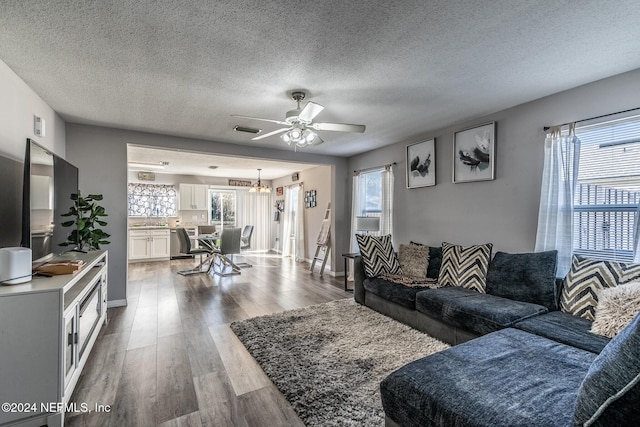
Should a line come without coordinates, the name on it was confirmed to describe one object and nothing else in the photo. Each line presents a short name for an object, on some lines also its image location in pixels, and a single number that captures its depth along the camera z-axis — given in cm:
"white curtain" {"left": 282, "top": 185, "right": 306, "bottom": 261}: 753
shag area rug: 180
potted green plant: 299
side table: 456
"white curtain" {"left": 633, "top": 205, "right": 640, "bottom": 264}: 225
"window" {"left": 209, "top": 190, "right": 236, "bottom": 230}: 895
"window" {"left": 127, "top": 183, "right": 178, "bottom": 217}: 763
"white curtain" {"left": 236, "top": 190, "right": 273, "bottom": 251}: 930
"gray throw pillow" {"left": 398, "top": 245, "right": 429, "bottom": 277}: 368
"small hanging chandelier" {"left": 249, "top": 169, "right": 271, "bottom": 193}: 799
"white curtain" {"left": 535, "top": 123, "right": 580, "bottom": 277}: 264
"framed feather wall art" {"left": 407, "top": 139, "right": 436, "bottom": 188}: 402
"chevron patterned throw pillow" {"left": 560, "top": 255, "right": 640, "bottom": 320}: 213
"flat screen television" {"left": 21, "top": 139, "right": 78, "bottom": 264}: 193
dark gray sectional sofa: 87
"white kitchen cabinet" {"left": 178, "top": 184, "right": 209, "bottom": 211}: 809
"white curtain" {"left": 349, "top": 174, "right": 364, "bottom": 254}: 548
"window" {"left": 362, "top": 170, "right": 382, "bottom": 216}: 516
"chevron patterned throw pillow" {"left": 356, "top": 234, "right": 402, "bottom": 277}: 375
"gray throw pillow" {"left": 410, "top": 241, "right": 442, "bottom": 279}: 359
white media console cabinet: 153
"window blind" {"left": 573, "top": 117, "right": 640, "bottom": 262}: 236
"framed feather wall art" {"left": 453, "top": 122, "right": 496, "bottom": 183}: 330
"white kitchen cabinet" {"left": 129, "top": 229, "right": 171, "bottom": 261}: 711
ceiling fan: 254
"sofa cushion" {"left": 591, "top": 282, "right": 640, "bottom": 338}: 182
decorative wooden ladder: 580
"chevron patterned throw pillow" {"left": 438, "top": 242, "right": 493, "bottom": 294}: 302
